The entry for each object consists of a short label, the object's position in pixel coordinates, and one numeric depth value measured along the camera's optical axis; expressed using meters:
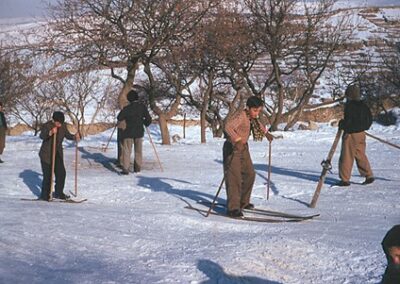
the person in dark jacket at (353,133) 11.90
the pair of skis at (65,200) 11.98
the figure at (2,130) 17.50
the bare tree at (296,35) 27.41
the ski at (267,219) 9.45
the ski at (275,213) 9.72
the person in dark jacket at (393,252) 4.22
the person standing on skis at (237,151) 9.74
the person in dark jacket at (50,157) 11.97
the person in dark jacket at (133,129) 14.95
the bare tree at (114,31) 19.66
